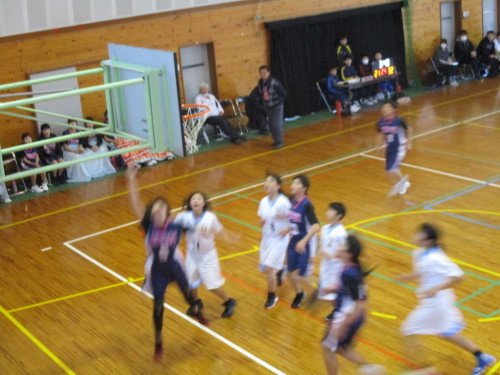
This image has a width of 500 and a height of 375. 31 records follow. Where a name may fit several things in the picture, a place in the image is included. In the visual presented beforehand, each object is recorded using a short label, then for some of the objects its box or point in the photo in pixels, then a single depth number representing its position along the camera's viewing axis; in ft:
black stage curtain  65.21
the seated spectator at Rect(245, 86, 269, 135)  60.61
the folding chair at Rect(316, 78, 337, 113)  67.77
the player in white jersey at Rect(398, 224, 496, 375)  23.30
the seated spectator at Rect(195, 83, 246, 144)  58.18
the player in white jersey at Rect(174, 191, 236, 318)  27.53
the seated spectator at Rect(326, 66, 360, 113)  65.57
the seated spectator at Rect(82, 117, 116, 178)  52.24
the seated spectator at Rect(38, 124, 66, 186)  50.34
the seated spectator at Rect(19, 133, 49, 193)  49.16
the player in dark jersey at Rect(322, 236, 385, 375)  22.07
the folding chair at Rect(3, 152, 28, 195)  49.69
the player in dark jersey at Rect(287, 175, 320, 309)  27.66
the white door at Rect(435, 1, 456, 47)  79.84
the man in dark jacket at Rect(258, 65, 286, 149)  55.06
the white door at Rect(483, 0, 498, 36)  83.76
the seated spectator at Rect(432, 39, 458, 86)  75.21
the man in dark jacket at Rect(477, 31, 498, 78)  77.30
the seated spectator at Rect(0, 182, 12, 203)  48.06
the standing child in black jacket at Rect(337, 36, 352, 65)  67.82
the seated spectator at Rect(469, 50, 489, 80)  76.84
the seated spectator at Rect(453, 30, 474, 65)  77.15
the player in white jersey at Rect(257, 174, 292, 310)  28.37
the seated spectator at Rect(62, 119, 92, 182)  51.60
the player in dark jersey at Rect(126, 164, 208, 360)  25.66
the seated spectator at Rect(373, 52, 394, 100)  70.38
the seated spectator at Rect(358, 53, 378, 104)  68.74
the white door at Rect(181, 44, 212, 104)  61.00
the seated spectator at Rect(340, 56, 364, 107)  66.74
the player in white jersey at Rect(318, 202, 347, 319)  25.85
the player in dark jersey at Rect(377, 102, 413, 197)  41.32
